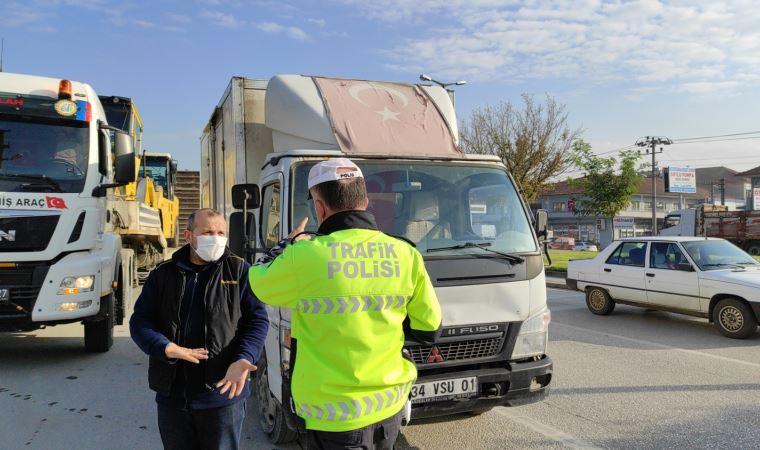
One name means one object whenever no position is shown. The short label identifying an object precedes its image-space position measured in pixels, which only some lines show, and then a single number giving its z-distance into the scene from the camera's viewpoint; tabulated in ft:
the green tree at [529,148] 81.71
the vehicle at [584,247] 147.64
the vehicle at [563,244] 153.52
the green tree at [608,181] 85.15
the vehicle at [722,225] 102.22
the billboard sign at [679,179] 132.67
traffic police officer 6.66
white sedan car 25.67
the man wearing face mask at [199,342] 8.53
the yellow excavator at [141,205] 31.96
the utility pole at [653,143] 132.87
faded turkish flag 15.20
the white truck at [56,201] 19.49
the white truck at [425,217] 12.48
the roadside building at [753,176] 165.09
